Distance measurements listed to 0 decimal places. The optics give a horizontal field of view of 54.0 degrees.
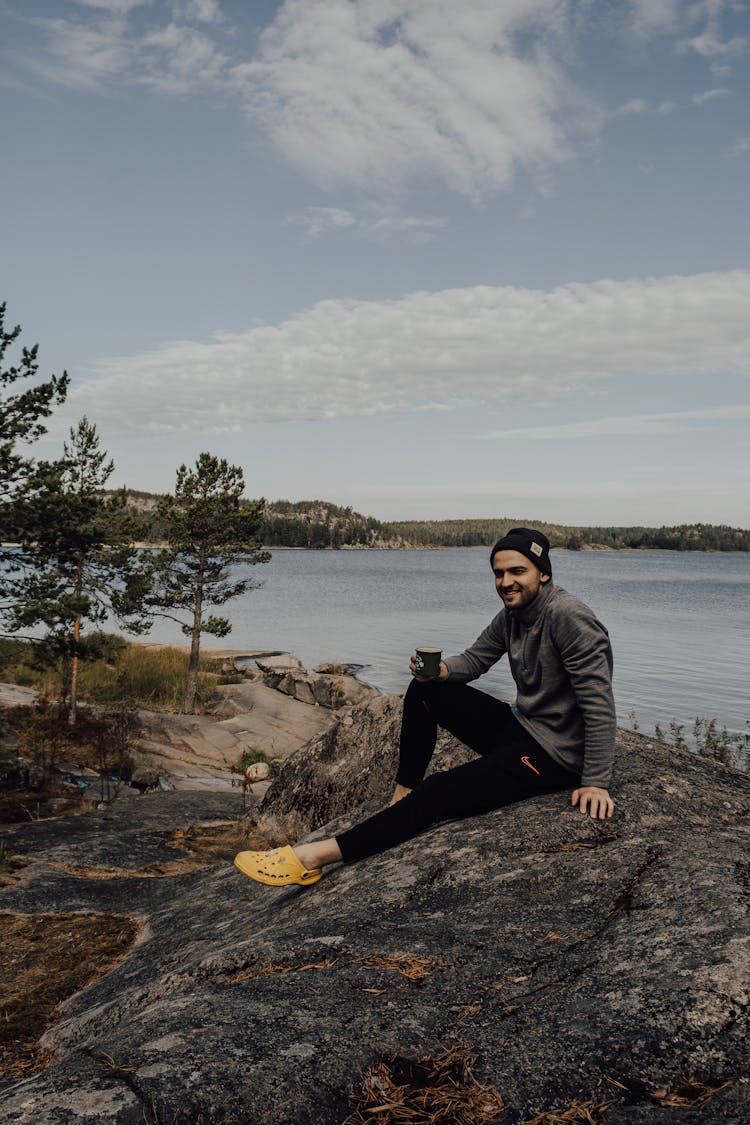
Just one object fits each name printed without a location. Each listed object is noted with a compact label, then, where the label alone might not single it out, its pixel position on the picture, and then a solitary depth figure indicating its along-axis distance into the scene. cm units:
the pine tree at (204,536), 2652
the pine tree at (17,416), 1384
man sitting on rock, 430
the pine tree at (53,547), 1382
